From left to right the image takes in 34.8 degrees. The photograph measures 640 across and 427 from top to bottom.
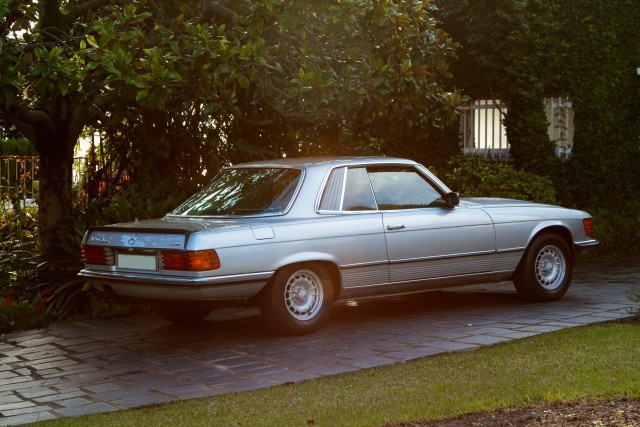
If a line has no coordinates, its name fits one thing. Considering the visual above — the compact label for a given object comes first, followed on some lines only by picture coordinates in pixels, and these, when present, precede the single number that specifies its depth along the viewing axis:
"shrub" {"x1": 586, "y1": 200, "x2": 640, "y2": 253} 16.25
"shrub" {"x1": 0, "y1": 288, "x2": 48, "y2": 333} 10.05
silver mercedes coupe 8.27
